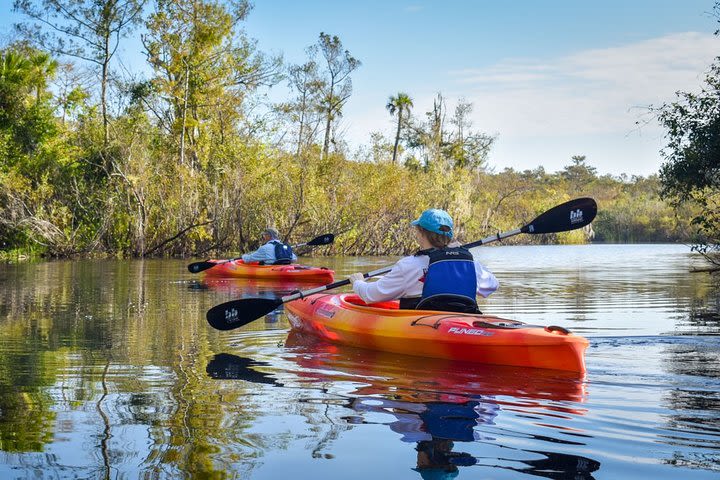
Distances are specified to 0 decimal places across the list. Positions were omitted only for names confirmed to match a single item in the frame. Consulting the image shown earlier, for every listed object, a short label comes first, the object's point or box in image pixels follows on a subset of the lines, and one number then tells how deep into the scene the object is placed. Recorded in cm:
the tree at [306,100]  3478
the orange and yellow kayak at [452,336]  543
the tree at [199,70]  2769
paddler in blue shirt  1536
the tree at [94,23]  2594
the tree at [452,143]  4356
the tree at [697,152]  1434
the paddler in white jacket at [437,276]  610
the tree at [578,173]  8544
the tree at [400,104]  4388
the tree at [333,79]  3628
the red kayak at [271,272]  1440
